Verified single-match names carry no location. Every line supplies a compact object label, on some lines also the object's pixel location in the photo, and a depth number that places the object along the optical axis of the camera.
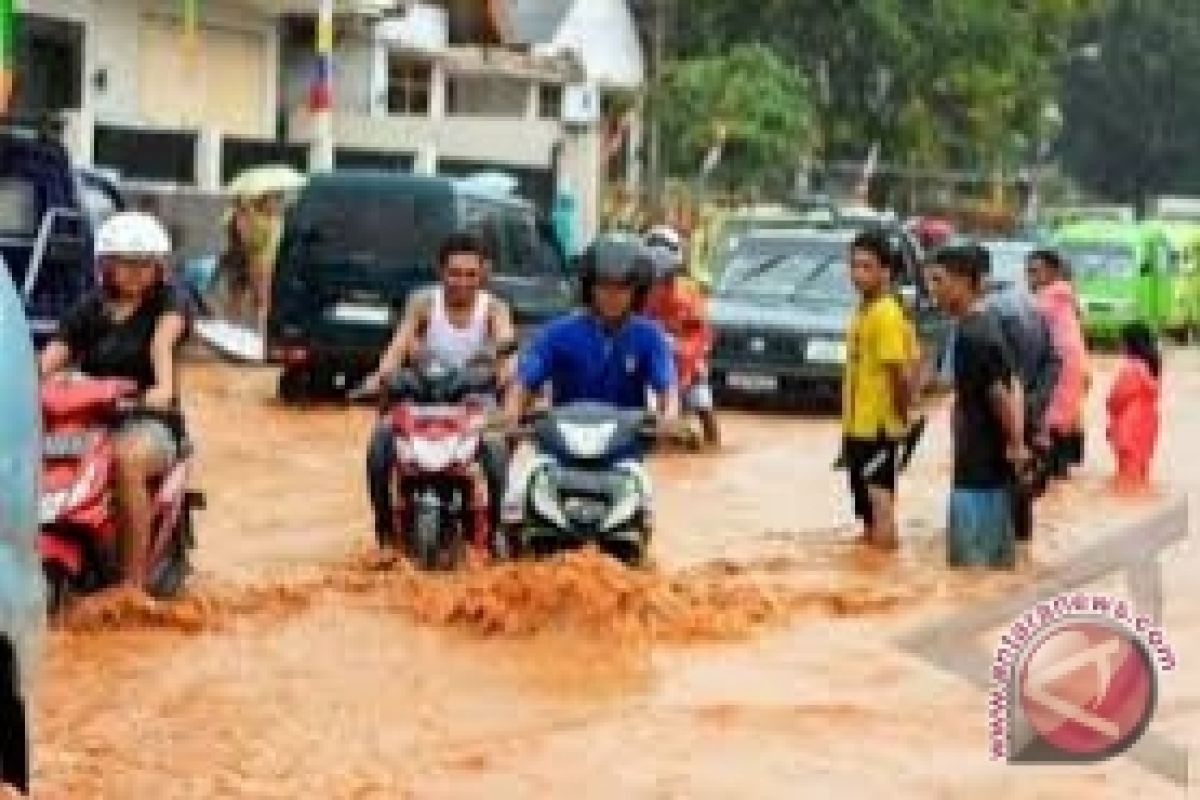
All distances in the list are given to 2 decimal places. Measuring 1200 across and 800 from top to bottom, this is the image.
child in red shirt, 16.56
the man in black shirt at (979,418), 11.26
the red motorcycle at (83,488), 8.95
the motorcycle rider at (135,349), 9.27
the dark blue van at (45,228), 12.52
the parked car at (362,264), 19.47
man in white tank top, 10.74
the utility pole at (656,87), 40.18
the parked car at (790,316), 21.61
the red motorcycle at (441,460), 10.41
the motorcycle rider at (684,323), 17.38
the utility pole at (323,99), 30.36
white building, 30.25
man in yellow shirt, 12.02
